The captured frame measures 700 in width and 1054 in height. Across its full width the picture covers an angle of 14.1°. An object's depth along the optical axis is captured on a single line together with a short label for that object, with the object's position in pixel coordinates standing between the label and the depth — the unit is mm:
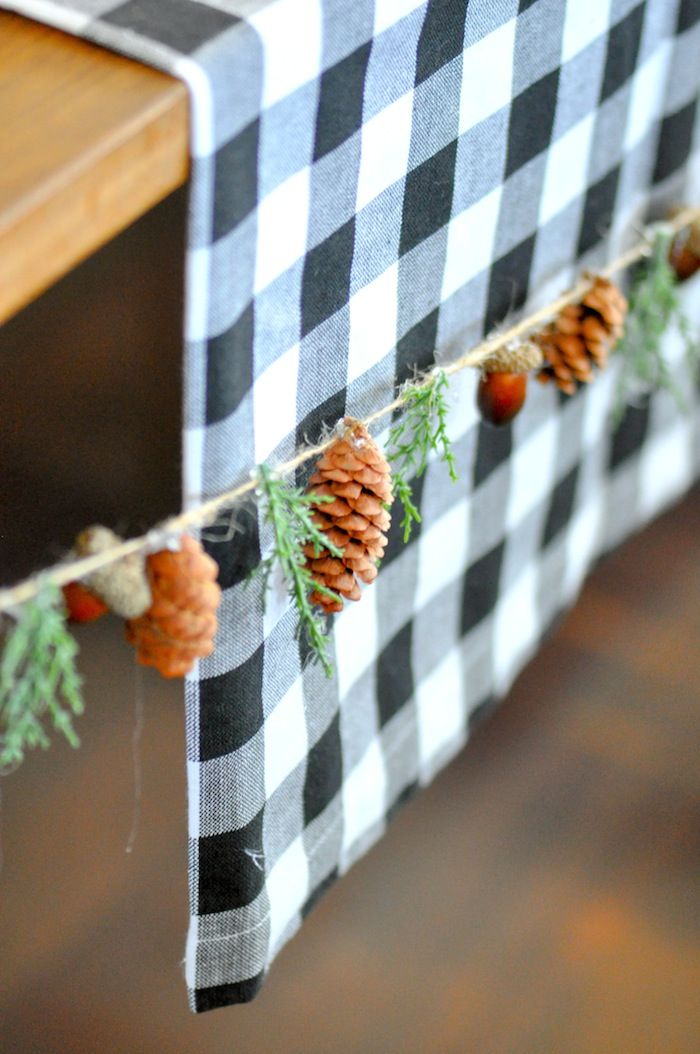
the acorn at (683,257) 981
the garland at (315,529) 736
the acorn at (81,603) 760
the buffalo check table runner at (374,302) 746
